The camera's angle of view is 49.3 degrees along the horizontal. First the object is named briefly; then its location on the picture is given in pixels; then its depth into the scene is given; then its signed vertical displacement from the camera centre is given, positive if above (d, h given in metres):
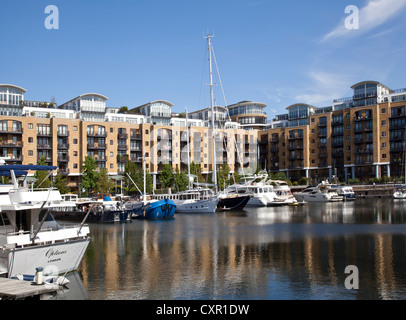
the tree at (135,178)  92.56 -0.72
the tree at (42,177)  79.85 -0.19
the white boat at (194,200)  67.44 -4.15
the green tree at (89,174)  87.94 +0.26
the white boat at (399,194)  90.50 -4.68
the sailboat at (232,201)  71.89 -4.53
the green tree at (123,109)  114.56 +17.19
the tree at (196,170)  99.20 +0.87
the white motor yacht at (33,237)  20.61 -3.01
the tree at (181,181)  93.62 -1.48
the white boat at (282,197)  81.35 -4.63
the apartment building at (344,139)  105.50 +8.71
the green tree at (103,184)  87.44 -1.75
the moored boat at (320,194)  91.38 -4.63
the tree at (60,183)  84.06 -1.42
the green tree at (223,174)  95.21 -0.12
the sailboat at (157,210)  59.47 -4.78
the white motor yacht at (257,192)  80.44 -3.51
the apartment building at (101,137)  90.50 +8.68
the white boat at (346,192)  94.00 -4.34
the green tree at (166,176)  96.94 -0.39
